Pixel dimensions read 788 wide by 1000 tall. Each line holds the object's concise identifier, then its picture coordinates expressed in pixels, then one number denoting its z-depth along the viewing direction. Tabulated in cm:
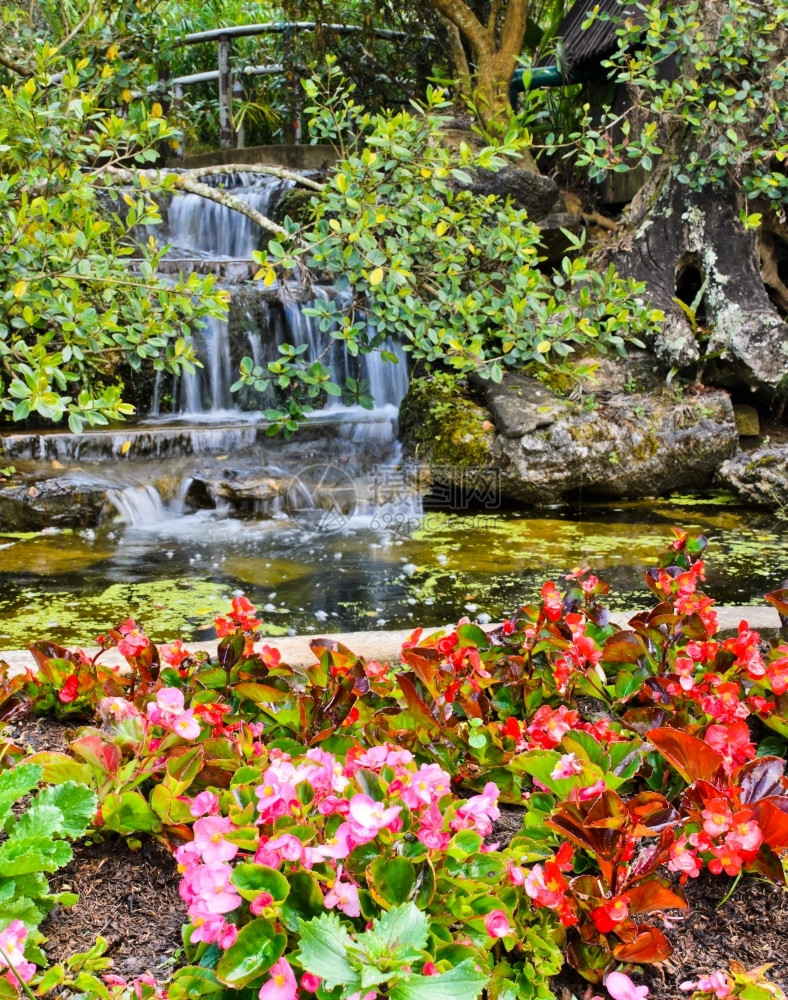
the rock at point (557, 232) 769
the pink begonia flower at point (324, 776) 125
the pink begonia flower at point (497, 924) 114
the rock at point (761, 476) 569
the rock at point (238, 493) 558
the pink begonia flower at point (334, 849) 112
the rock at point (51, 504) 514
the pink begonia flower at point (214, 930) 107
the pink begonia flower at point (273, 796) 119
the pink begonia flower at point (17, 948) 110
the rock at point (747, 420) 693
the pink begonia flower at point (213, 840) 111
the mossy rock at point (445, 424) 602
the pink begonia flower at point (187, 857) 115
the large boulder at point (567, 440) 589
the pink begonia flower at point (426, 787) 121
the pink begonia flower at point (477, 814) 127
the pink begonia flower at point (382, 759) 129
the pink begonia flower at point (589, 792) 138
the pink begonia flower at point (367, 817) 114
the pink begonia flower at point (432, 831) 119
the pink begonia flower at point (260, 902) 106
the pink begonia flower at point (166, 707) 153
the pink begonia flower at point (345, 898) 110
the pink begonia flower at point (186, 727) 149
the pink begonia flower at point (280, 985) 102
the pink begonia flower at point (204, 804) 125
